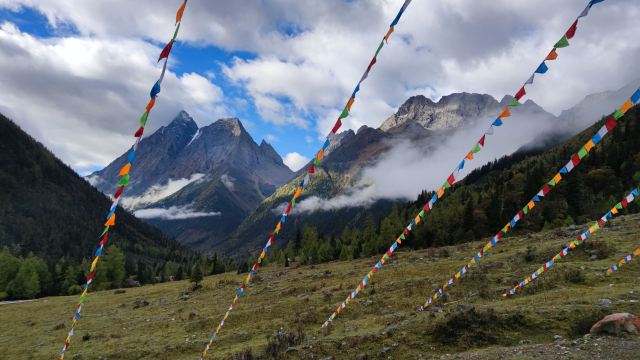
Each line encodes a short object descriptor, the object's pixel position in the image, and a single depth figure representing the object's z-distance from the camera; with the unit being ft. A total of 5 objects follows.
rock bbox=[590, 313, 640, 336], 36.27
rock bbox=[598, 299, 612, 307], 44.73
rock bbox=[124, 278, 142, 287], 281.62
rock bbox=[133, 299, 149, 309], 134.10
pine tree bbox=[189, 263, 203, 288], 169.58
